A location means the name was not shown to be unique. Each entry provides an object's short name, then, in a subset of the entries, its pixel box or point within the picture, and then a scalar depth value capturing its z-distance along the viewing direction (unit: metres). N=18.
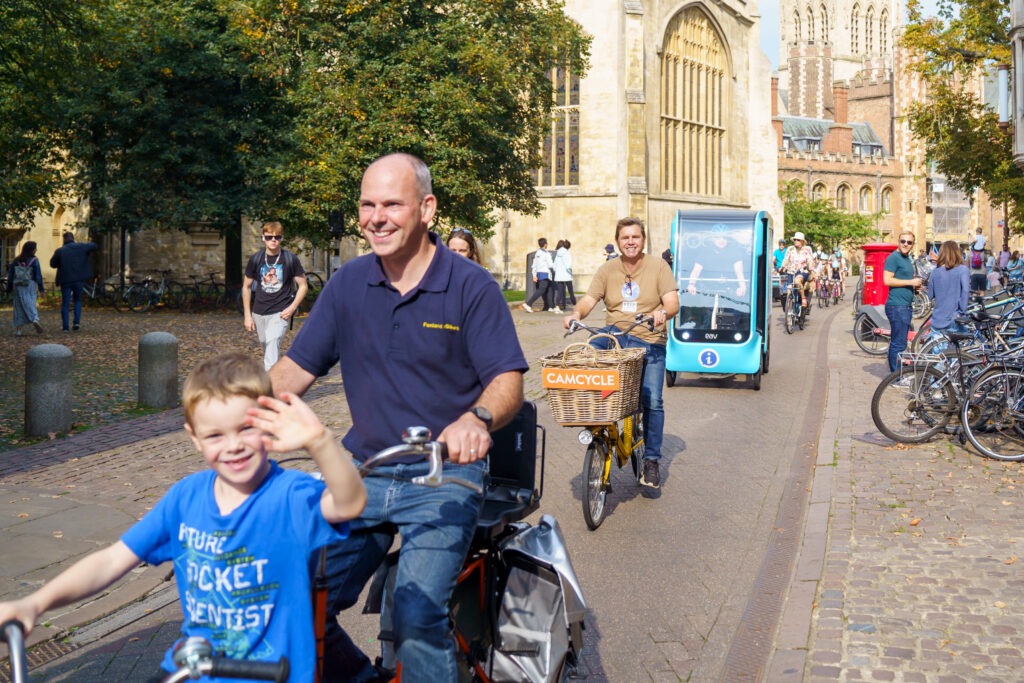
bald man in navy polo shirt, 3.02
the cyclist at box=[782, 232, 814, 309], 23.34
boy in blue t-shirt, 2.42
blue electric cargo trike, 14.34
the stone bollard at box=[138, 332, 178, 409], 12.41
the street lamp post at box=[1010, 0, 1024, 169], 18.86
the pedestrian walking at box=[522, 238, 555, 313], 28.70
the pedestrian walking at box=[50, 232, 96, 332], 22.19
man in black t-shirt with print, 12.05
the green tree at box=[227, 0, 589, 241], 26.02
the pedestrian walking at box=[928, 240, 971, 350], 12.56
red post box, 22.03
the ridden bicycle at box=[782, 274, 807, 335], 23.62
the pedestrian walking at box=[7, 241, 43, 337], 20.39
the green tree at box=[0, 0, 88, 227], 14.85
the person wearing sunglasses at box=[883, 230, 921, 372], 14.13
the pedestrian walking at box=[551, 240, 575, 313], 29.17
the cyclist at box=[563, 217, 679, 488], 8.09
